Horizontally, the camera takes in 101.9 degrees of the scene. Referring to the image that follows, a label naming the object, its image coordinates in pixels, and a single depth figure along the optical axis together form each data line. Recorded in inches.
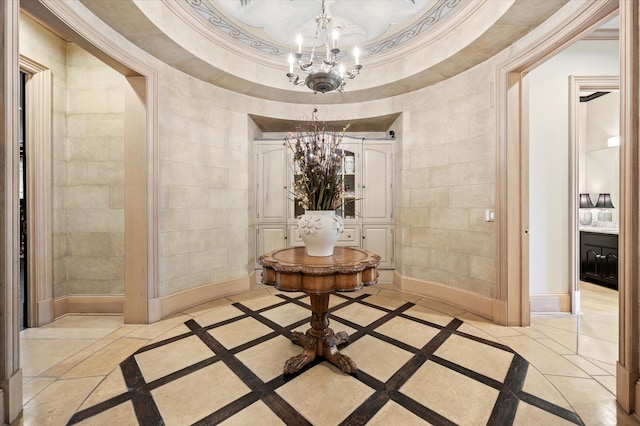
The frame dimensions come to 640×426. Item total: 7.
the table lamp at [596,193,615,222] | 178.7
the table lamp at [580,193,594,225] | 189.2
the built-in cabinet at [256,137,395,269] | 161.9
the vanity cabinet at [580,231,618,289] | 150.8
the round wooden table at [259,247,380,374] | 65.4
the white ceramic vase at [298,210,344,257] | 75.4
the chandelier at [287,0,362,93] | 87.0
